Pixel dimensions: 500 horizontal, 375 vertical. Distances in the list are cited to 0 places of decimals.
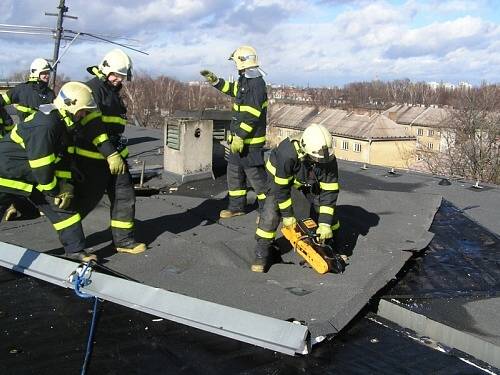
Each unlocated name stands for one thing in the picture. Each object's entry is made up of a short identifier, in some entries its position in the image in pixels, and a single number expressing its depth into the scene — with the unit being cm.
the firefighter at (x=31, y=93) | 692
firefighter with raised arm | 564
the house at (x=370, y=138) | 5278
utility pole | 1252
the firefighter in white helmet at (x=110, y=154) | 437
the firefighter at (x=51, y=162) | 384
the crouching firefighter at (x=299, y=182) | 437
